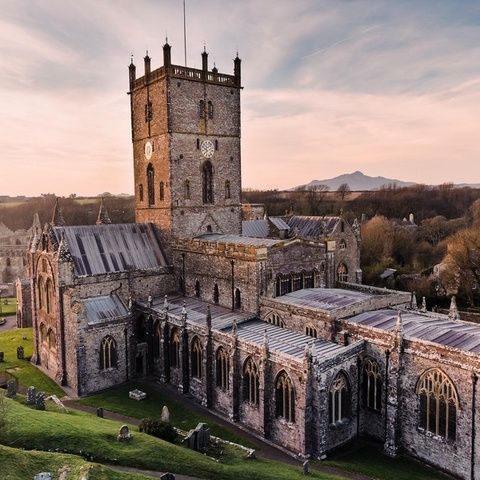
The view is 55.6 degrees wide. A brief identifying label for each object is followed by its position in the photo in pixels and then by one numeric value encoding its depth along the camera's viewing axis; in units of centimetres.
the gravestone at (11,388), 2930
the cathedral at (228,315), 2472
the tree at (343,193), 13562
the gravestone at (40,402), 2722
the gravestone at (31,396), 2847
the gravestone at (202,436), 2456
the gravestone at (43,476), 1638
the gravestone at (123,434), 2305
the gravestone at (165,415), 2658
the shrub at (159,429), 2503
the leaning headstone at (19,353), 4169
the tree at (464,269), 5562
